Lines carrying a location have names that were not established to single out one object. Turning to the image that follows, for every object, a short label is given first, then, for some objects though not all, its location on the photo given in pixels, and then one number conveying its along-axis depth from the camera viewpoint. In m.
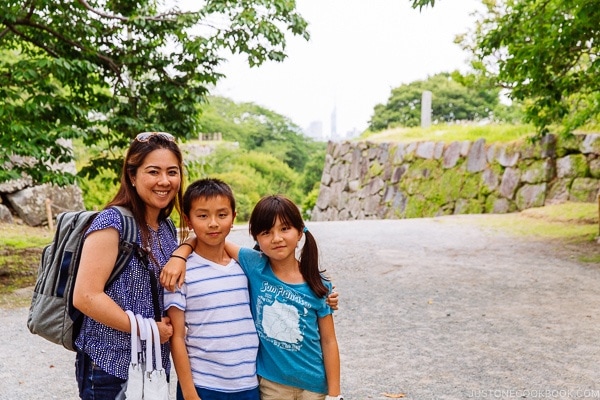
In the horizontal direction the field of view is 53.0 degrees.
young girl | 1.84
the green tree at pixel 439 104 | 23.50
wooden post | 11.55
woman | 1.59
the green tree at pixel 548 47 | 6.70
